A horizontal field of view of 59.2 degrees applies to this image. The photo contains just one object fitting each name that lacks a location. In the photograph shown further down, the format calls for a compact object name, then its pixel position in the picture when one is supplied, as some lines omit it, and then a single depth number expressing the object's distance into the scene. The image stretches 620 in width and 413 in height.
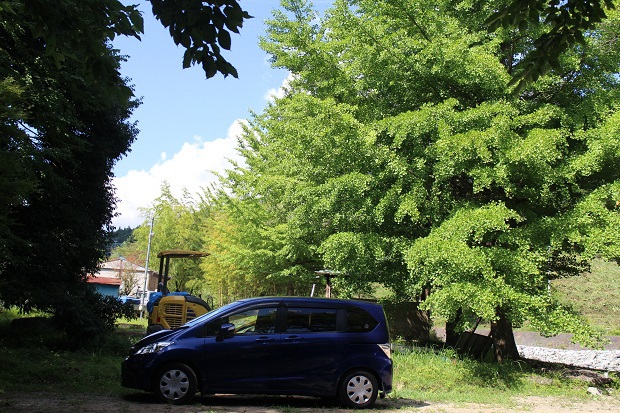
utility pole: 45.11
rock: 12.42
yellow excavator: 14.98
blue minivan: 8.55
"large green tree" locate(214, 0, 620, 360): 11.89
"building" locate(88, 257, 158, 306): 47.69
